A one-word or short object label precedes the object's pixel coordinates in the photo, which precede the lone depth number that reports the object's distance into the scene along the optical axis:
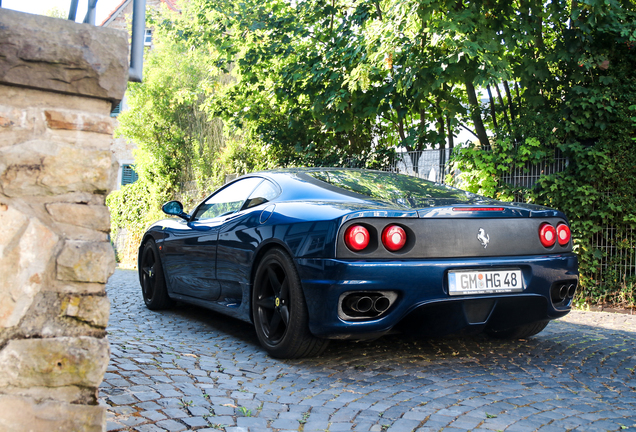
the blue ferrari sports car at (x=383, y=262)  3.40
